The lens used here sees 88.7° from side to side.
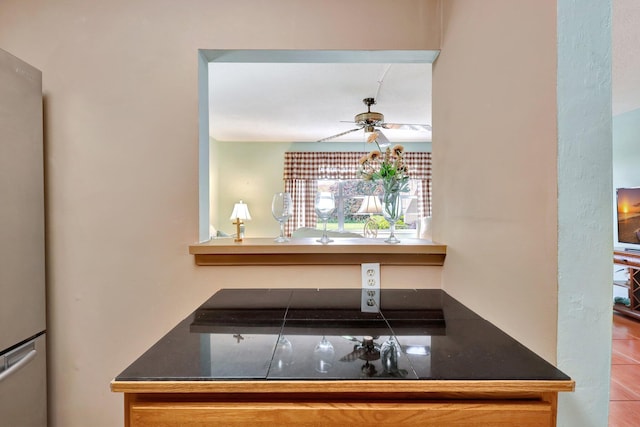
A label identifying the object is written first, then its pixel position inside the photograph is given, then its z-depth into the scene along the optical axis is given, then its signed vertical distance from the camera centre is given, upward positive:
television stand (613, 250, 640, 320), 3.18 -0.69
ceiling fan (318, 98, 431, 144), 3.12 +0.88
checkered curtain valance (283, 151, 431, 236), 5.61 +0.66
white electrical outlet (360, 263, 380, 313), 1.32 -0.27
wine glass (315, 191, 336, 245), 1.34 +0.03
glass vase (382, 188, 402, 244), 1.38 +0.02
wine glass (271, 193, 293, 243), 1.37 +0.02
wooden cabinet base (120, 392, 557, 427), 0.60 -0.37
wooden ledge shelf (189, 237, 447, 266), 1.28 -0.17
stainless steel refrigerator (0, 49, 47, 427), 1.06 -0.13
